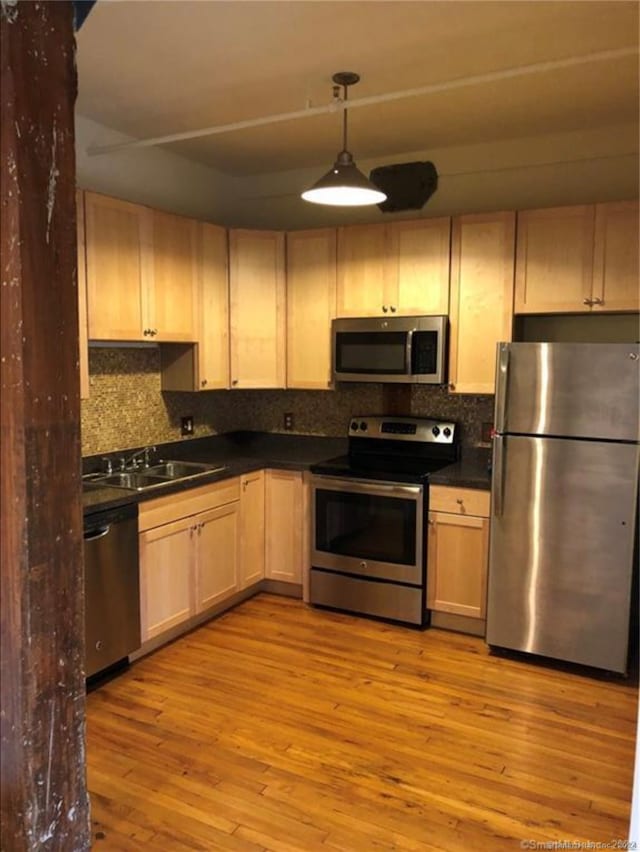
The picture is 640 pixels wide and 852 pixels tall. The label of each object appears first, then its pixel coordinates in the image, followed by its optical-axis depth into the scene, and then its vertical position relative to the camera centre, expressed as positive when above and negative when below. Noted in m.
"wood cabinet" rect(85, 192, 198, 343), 3.21 +0.50
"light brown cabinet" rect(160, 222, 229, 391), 3.89 +0.21
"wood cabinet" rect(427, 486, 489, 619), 3.49 -0.97
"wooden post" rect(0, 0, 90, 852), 1.03 -0.11
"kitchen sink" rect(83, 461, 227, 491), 3.53 -0.59
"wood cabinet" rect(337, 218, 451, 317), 3.78 +0.60
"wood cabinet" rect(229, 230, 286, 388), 4.11 +0.38
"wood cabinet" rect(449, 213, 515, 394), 3.60 +0.41
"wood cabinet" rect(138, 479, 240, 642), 3.25 -0.99
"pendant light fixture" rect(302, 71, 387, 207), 2.67 +0.75
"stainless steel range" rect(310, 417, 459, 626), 3.64 -0.88
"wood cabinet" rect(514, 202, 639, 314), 3.31 +0.58
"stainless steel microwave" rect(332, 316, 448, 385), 3.76 +0.12
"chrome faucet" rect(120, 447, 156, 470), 3.76 -0.53
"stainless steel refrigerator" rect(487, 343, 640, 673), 3.01 -0.60
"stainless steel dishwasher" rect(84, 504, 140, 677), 2.89 -1.00
